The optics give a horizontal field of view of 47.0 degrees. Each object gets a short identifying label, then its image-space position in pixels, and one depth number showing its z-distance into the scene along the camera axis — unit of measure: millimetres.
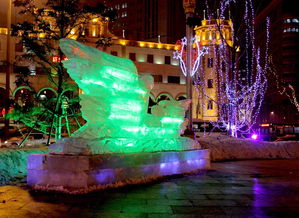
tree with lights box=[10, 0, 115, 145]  13016
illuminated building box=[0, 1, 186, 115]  42738
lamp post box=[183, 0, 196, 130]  16625
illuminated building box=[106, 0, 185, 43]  69625
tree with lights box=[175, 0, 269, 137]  21078
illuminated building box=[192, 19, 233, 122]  44375
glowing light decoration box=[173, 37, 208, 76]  38750
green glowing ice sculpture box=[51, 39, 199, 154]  7645
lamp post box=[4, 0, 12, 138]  16314
